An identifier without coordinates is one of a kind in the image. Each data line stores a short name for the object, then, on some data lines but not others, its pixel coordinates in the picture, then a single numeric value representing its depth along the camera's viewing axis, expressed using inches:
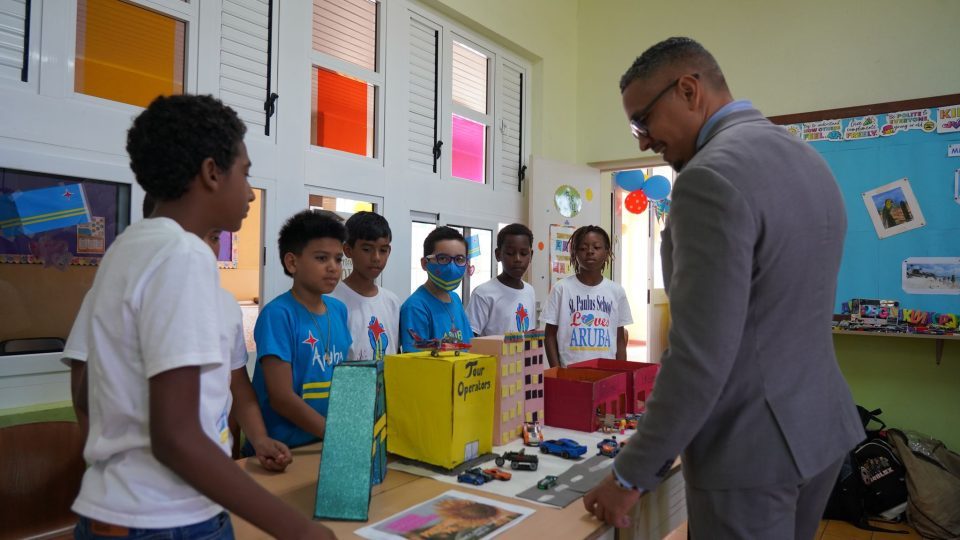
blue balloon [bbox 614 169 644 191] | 213.9
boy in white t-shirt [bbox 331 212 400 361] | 101.0
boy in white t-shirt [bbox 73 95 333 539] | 30.7
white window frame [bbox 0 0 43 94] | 87.2
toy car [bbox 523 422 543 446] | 68.2
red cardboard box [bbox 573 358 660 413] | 84.5
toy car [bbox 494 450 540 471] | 59.2
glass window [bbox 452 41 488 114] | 176.7
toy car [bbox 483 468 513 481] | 56.2
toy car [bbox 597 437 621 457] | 65.0
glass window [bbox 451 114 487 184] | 176.9
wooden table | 45.6
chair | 67.5
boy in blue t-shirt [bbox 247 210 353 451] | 67.7
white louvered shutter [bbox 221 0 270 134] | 114.7
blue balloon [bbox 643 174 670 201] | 208.1
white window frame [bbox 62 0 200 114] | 91.7
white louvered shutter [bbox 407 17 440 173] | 158.2
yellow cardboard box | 58.2
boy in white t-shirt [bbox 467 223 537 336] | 130.3
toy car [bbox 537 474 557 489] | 54.2
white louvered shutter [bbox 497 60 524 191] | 191.9
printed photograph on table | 44.3
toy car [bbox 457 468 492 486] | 55.2
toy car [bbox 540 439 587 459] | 63.9
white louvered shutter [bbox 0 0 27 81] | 85.7
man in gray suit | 40.4
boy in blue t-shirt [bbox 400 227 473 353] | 103.2
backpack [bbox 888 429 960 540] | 130.3
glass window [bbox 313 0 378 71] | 136.1
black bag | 136.3
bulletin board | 148.6
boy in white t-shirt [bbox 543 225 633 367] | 131.3
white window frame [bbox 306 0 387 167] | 144.9
